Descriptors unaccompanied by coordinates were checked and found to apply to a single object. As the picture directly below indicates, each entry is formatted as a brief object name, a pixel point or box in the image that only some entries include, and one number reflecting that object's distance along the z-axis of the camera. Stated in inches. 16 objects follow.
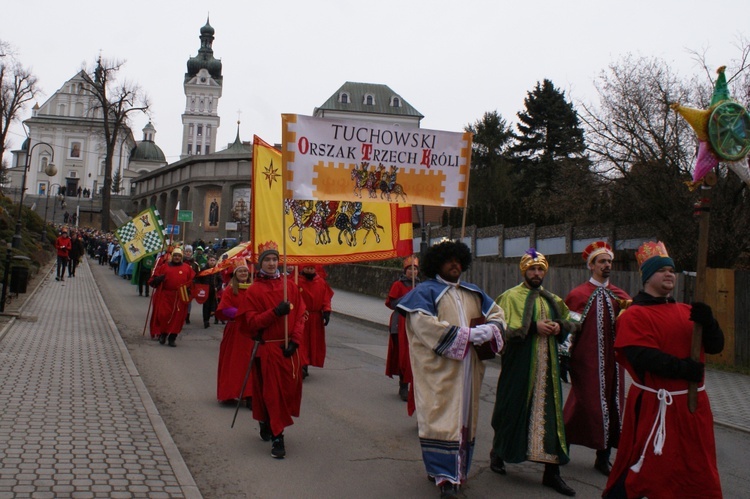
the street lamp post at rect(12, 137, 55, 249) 902.8
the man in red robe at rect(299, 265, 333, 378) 415.2
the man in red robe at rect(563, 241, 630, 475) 241.8
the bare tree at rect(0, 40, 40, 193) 1939.0
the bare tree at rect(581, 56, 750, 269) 706.2
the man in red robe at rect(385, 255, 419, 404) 344.2
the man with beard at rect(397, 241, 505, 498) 205.3
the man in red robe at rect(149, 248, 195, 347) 523.8
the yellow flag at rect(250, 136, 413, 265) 342.6
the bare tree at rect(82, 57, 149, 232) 2049.7
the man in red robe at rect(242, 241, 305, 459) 250.7
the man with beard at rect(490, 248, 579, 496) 224.4
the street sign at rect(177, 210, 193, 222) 722.9
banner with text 271.1
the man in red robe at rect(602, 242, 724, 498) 164.6
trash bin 640.4
